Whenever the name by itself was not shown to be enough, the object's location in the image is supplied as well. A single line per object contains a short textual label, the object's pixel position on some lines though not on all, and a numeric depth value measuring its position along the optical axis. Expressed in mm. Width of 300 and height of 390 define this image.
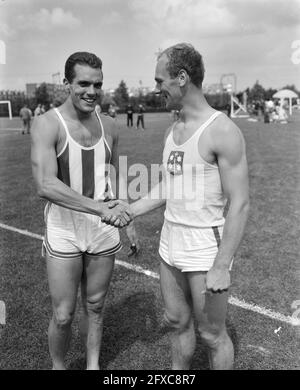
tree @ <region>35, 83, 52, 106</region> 63719
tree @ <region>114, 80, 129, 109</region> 80325
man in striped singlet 2834
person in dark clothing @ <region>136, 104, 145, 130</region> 29844
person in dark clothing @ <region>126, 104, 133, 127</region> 32962
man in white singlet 2434
